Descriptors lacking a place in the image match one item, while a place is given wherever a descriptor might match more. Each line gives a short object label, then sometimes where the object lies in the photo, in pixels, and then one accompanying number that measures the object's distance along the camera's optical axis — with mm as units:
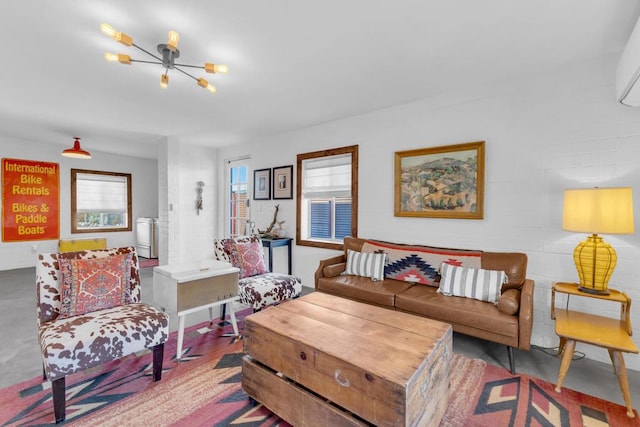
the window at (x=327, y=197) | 3980
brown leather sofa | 2154
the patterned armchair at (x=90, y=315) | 1644
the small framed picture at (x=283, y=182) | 4629
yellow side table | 1777
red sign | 5266
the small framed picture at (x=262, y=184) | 4980
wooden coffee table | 1297
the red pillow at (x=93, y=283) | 1968
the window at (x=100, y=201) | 6160
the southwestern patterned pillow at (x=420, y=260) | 2828
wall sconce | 5668
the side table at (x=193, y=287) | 2297
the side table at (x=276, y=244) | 4371
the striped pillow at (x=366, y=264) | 3210
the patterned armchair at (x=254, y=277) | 2798
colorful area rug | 1678
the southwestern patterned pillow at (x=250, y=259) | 3119
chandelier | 1786
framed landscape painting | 2963
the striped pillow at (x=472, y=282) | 2498
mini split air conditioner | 1760
